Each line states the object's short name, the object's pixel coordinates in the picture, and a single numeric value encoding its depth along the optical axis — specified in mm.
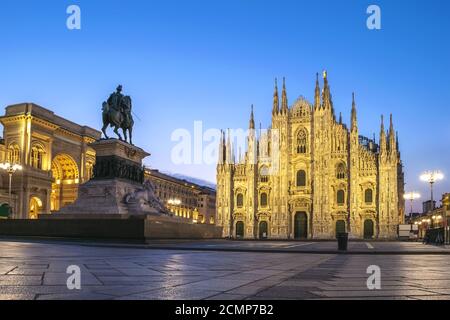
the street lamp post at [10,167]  44156
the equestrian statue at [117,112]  29750
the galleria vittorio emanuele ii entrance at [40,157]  62034
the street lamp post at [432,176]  40791
